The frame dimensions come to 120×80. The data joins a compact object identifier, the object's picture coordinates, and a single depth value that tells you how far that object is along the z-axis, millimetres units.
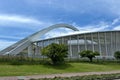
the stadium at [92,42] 75688
